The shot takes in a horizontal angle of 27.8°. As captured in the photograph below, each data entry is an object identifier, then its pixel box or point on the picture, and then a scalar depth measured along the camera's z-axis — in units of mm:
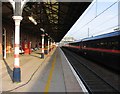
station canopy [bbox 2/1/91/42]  21016
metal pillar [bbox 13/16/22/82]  11559
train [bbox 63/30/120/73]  16250
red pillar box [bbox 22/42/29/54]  42009
